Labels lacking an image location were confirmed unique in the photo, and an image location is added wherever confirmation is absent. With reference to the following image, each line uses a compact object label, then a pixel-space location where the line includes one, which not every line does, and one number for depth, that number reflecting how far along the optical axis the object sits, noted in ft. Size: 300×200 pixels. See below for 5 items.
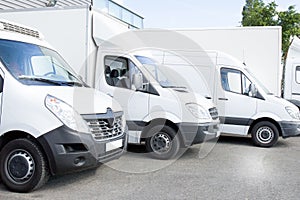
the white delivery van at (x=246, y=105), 29.14
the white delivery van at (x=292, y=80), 37.14
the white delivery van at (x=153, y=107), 22.97
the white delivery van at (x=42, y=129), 15.19
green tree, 65.87
